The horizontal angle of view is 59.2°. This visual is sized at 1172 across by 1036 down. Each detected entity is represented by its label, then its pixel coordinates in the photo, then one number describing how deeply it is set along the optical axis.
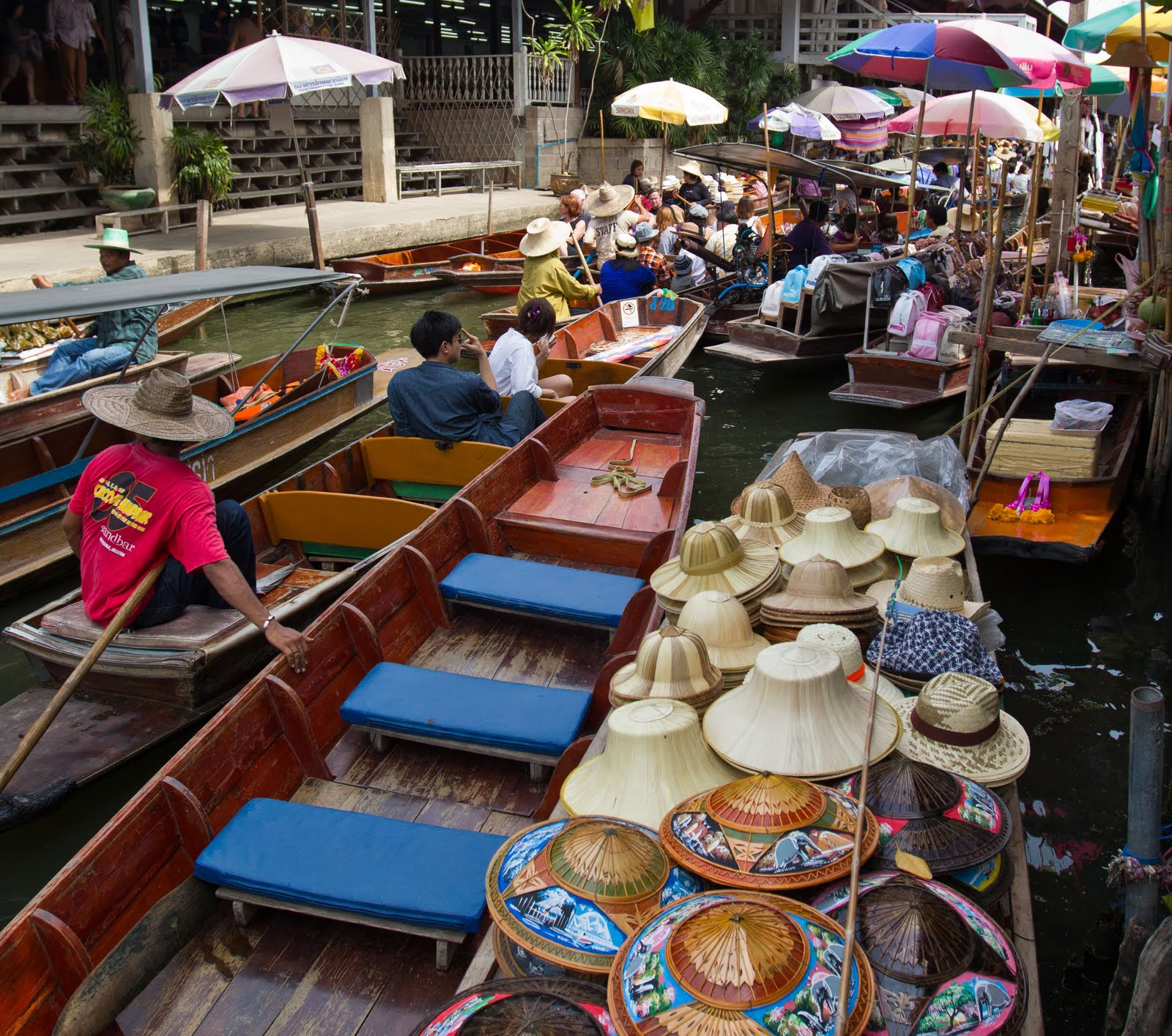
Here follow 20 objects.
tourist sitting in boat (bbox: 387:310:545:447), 5.79
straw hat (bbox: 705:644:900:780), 2.72
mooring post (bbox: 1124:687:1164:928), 2.57
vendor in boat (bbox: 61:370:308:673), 3.64
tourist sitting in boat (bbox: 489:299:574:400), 6.84
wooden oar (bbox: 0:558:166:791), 3.32
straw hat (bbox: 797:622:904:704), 3.21
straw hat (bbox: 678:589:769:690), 3.31
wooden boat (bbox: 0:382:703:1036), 2.58
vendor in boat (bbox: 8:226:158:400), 6.69
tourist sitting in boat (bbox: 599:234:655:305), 10.34
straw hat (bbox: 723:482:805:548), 4.41
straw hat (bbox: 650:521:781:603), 3.72
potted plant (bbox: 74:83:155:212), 13.88
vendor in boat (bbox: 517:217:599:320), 9.02
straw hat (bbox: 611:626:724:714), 3.04
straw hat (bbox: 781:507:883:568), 4.10
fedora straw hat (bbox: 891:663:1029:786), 2.97
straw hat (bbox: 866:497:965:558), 4.46
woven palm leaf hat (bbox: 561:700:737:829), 2.62
